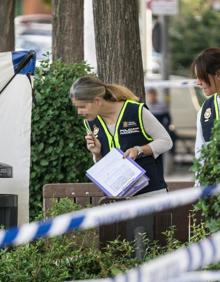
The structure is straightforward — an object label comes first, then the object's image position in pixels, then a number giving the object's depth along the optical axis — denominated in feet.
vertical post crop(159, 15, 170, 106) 115.40
